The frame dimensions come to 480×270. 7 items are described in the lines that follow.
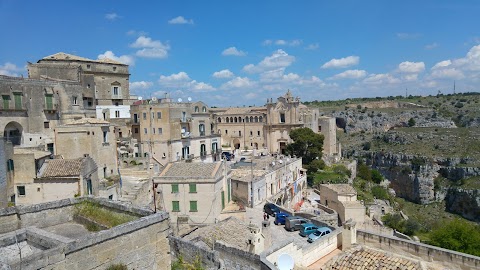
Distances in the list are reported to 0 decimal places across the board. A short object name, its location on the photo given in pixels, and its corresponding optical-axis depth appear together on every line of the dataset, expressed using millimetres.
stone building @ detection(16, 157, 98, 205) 23562
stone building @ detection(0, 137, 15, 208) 22345
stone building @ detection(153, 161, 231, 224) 25594
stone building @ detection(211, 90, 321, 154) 63906
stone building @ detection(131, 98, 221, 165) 41531
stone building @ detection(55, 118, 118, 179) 29688
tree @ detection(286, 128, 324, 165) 56688
